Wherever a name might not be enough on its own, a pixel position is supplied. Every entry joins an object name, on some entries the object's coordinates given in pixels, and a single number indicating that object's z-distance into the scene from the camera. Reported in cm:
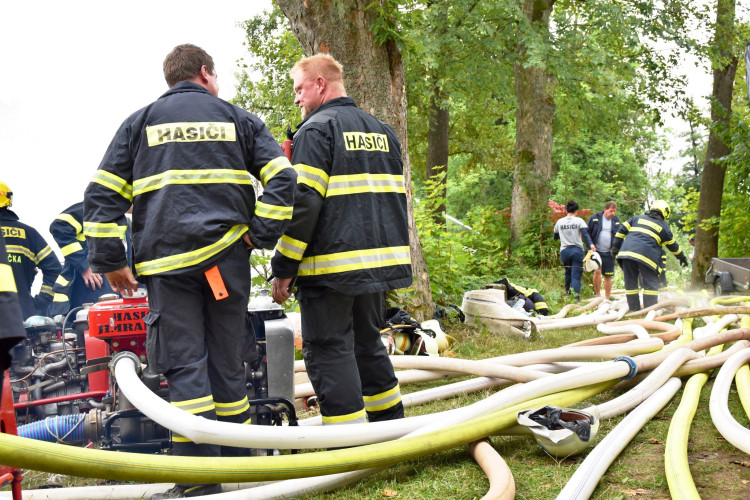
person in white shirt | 1185
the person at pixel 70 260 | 677
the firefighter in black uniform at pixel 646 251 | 904
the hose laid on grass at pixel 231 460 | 192
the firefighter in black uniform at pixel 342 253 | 340
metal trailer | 999
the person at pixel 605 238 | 1202
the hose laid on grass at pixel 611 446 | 278
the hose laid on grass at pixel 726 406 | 325
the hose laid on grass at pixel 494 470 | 268
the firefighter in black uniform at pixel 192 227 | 305
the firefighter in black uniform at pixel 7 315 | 202
